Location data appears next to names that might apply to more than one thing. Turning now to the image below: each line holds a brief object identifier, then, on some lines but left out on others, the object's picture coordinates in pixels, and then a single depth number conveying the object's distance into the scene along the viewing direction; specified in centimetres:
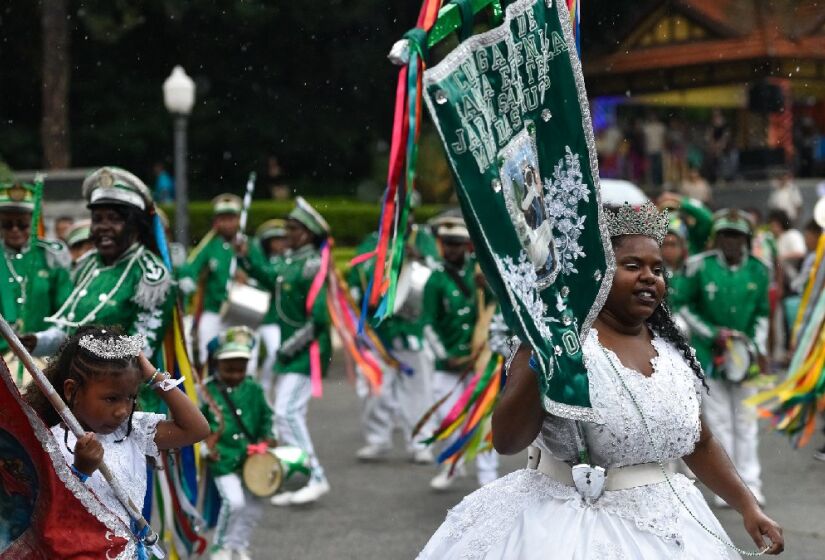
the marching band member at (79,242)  972
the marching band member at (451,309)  1004
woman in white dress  372
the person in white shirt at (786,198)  1986
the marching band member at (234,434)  721
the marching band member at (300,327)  938
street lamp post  1474
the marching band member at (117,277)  588
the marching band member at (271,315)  1128
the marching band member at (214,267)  1172
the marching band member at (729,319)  927
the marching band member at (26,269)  699
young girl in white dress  413
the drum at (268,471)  719
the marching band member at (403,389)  1090
